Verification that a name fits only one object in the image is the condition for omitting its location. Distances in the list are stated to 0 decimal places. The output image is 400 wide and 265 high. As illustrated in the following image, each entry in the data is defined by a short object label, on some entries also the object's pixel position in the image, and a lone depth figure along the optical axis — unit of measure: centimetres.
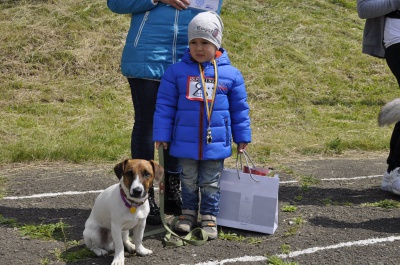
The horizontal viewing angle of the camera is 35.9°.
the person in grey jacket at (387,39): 575
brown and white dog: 410
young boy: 465
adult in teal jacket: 486
